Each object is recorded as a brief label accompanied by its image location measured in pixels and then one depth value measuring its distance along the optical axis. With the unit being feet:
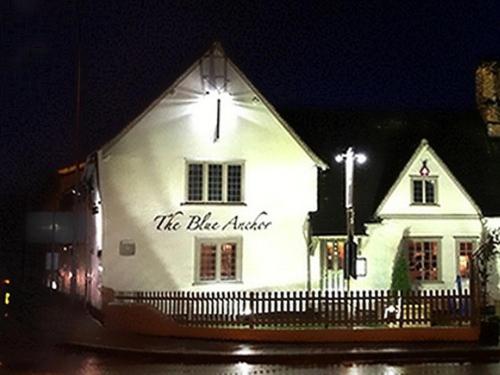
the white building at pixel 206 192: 81.15
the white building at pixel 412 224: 89.10
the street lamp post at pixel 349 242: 74.59
